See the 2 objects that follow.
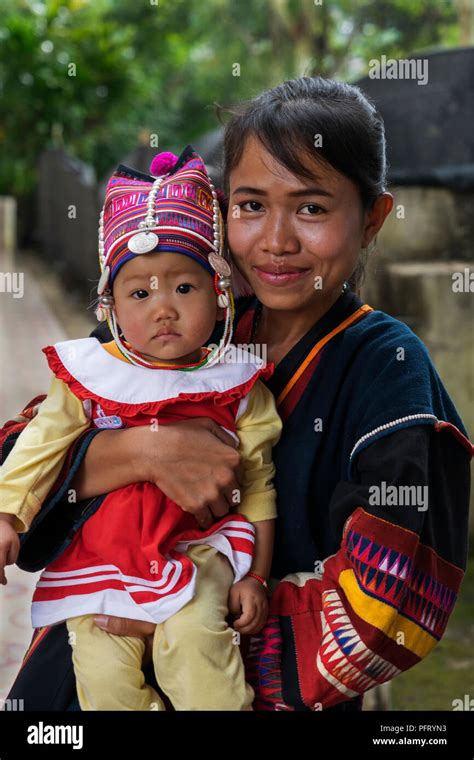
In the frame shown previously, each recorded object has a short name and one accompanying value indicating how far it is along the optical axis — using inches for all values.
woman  69.2
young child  70.7
